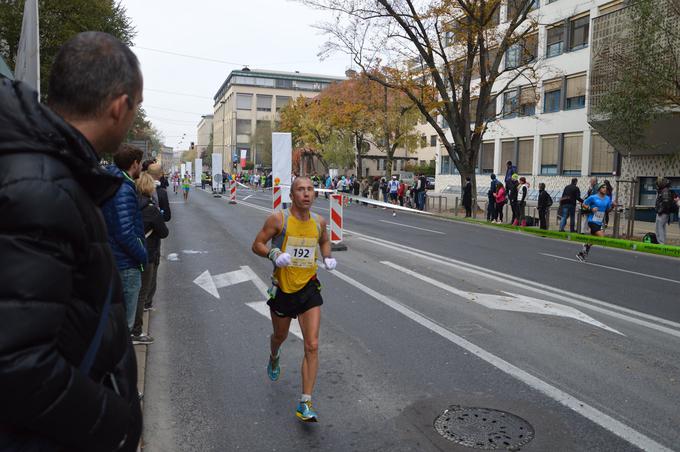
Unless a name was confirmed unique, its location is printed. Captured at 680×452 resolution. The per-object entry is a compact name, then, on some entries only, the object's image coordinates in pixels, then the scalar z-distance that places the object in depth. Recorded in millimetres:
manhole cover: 3906
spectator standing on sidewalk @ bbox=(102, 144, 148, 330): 4527
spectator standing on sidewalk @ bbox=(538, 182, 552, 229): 21078
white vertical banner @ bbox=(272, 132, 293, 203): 21098
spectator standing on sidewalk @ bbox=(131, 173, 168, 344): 6008
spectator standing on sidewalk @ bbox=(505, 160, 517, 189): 23031
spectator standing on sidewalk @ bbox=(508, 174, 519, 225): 22458
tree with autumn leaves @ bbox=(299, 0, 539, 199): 24219
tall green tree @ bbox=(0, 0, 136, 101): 24031
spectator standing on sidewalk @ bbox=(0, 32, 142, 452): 1349
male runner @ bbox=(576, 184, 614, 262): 13477
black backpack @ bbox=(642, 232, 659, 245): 16886
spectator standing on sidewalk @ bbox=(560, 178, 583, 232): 19984
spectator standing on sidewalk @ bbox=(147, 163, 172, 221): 7500
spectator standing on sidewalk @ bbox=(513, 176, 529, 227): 21891
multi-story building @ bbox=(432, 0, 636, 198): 31734
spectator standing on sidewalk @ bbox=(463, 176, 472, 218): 26781
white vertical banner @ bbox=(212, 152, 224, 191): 42472
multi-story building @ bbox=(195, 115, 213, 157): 178825
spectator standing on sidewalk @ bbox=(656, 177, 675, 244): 16297
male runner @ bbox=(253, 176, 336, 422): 4422
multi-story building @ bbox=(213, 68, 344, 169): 108688
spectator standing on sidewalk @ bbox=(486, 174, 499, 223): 23927
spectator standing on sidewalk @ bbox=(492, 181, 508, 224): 23453
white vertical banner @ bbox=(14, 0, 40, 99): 4938
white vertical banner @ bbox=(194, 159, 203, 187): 60731
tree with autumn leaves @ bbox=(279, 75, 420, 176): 42094
